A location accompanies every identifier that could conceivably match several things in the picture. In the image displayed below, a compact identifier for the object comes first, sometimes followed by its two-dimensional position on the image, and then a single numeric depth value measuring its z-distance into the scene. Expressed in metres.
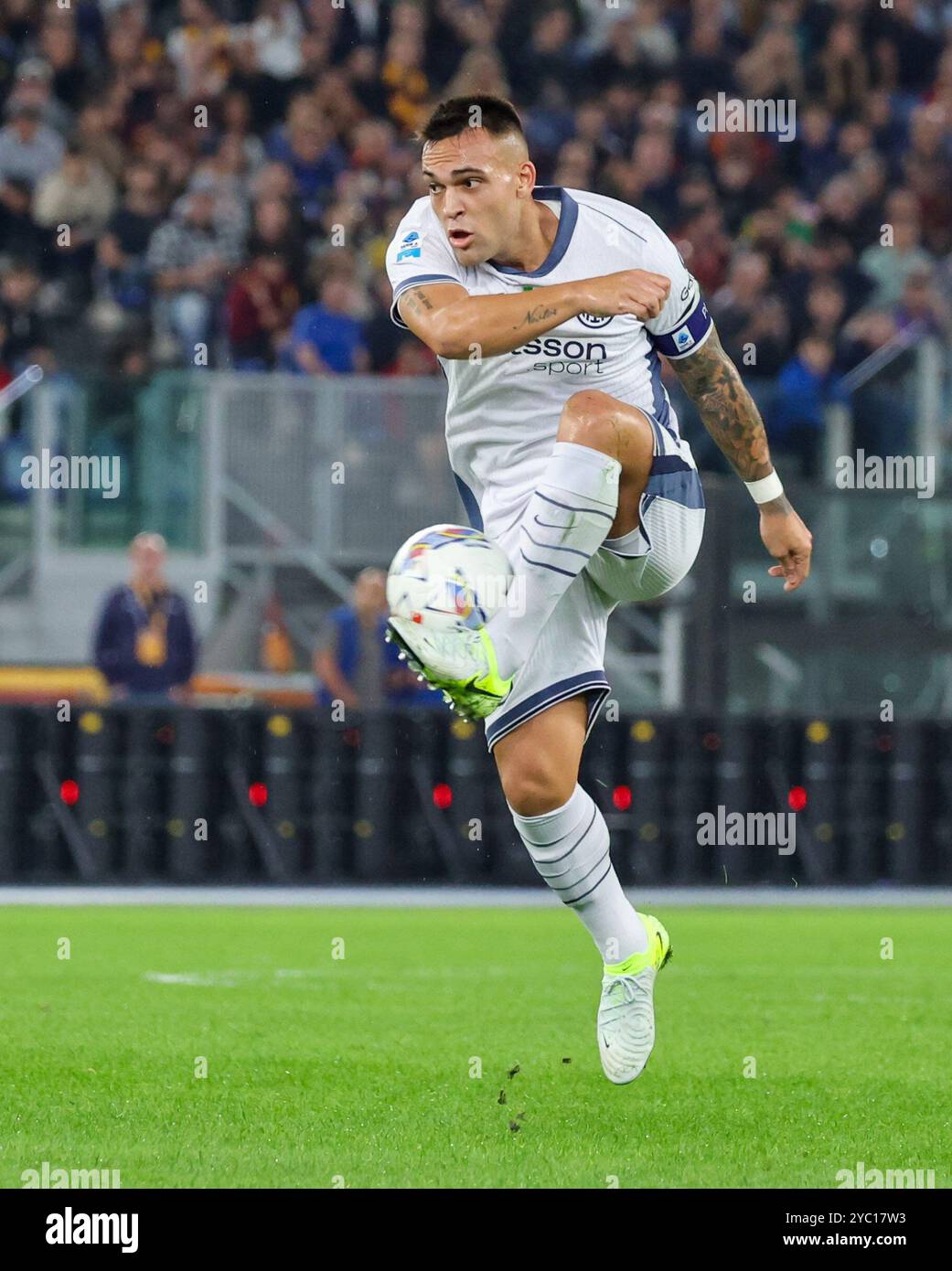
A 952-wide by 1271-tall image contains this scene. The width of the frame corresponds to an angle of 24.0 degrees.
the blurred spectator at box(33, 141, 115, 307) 16.38
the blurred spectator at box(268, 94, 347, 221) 17.08
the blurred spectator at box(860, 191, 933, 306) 17.20
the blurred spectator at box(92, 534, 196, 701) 13.38
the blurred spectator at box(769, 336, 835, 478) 14.37
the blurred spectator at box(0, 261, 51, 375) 15.40
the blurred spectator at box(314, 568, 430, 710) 13.80
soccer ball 5.41
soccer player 5.66
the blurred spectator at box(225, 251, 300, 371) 15.58
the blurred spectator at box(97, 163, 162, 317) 16.19
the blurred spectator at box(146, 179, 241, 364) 15.85
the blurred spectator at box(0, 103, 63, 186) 16.86
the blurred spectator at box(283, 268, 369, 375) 15.43
